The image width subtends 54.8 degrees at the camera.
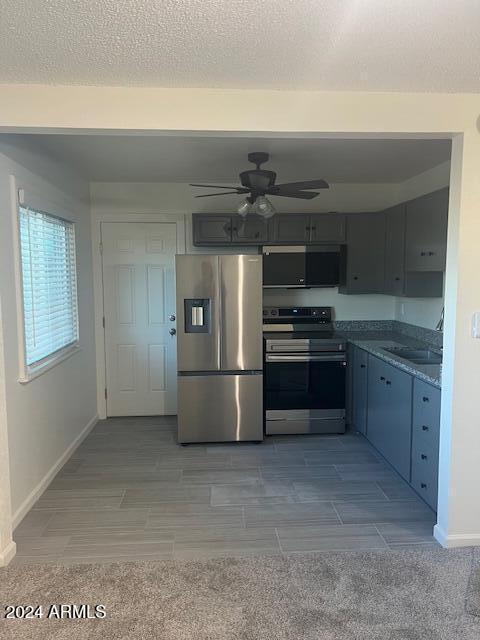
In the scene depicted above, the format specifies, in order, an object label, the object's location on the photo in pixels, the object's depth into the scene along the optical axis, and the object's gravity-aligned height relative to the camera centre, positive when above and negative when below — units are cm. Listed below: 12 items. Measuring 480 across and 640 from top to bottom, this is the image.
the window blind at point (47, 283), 303 +1
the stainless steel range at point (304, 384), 419 -91
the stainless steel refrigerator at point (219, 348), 395 -56
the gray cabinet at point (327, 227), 446 +55
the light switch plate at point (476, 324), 240 -21
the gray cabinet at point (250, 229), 442 +52
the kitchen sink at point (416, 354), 373 -58
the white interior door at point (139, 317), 470 -34
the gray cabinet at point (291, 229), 444 +52
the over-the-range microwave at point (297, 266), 446 +17
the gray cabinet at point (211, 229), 443 +52
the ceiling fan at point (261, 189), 343 +71
